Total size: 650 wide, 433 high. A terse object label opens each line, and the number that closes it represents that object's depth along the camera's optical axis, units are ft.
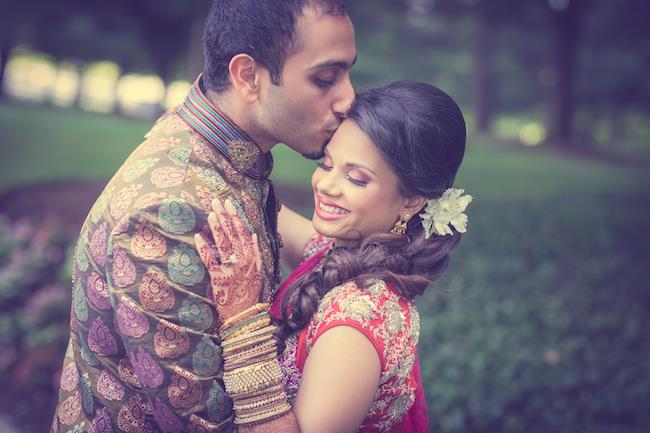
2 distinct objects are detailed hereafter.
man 7.25
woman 7.34
